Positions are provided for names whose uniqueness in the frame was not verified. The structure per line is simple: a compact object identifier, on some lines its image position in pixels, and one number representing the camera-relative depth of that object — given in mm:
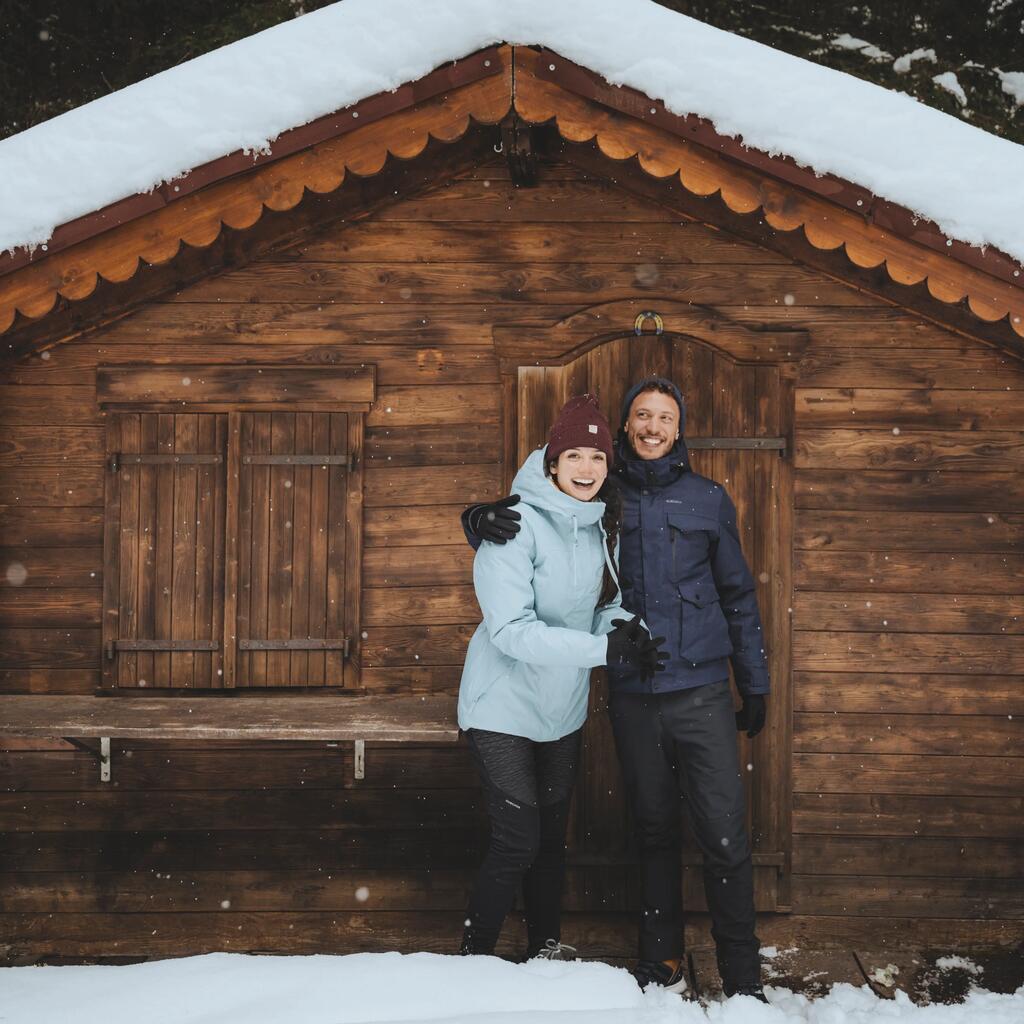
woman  3361
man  3641
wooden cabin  4410
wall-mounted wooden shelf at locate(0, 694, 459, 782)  3775
